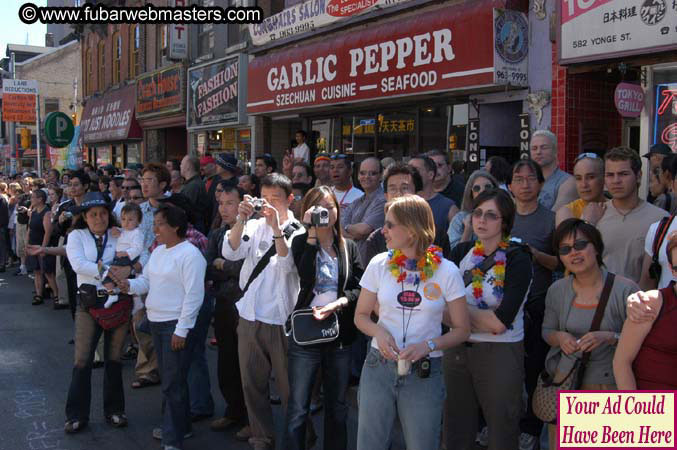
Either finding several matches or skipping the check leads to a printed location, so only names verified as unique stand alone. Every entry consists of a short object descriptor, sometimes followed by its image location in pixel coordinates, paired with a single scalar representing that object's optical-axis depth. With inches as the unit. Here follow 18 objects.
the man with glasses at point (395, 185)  179.0
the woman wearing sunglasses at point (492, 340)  136.8
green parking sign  726.5
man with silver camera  166.6
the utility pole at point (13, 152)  1370.0
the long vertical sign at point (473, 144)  371.2
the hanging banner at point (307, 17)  434.3
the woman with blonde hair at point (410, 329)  124.0
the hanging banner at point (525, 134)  340.2
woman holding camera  153.6
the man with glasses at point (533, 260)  160.7
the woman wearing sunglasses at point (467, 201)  178.5
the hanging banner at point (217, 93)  594.5
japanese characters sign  265.9
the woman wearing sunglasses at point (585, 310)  131.2
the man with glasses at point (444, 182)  231.0
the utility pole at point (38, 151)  697.0
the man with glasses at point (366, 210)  205.8
